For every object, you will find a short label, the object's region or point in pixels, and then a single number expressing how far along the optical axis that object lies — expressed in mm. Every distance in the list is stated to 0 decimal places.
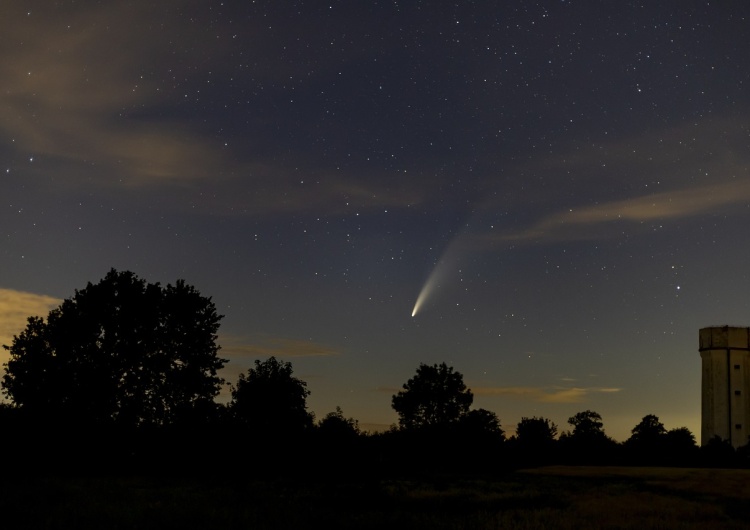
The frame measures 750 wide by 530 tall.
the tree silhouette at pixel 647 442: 88625
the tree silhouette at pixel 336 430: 56875
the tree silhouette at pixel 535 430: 126144
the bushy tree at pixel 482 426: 93712
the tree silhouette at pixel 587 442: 93312
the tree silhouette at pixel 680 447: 85006
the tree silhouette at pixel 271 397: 74875
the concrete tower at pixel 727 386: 101062
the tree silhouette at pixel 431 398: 124188
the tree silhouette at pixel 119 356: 51469
